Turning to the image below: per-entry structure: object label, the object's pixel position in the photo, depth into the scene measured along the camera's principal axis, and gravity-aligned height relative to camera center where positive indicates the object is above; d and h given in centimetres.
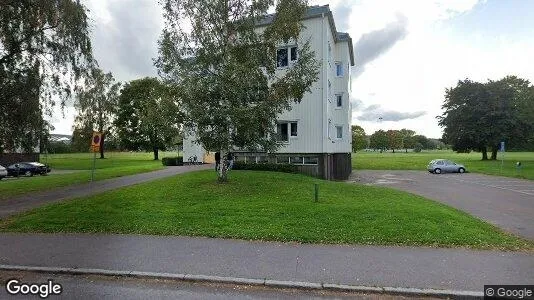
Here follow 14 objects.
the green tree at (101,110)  5344 +607
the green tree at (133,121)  5575 +451
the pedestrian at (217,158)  2041 -53
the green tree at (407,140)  14852 +406
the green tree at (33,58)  1483 +423
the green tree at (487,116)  5197 +504
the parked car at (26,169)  3209 -189
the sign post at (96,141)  1717 +39
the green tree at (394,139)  14261 +426
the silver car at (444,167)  3666 -186
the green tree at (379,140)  14362 +387
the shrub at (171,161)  3716 -129
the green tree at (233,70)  1448 +348
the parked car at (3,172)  2883 -194
